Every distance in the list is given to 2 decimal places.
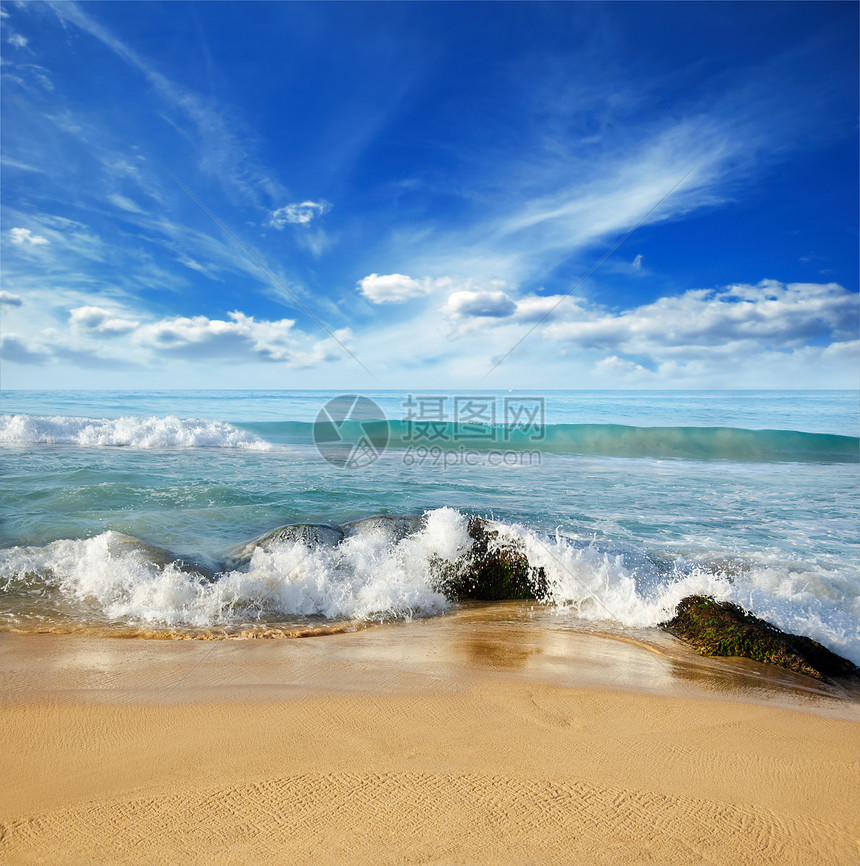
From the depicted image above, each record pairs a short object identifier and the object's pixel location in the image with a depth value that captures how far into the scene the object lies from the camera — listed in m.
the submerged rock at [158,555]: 5.12
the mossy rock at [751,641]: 3.74
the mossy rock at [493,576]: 5.18
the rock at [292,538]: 5.61
